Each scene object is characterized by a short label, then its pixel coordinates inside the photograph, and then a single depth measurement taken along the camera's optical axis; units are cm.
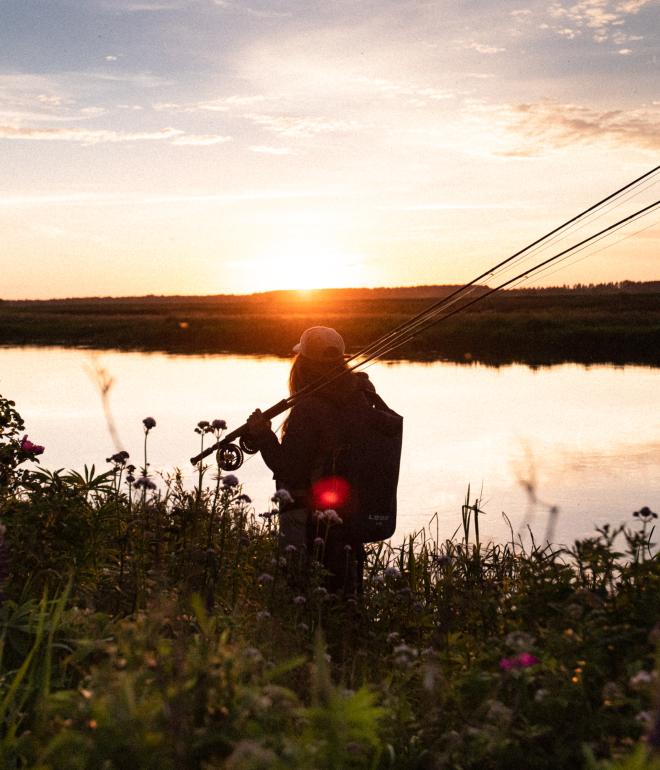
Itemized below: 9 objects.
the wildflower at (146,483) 454
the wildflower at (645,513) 409
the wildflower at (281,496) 476
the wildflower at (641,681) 243
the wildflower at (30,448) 660
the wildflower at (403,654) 281
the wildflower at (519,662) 268
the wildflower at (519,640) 261
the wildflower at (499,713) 253
